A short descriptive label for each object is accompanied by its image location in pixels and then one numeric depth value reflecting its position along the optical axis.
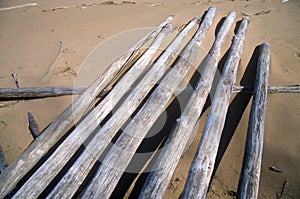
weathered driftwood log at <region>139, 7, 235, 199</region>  1.83
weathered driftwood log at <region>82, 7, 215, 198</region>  1.89
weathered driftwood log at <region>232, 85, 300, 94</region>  3.03
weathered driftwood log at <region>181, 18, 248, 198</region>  1.76
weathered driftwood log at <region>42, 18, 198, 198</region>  1.94
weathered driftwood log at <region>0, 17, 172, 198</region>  2.11
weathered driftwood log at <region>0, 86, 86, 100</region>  3.46
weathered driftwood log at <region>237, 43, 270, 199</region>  1.78
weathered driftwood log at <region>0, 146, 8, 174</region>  2.37
